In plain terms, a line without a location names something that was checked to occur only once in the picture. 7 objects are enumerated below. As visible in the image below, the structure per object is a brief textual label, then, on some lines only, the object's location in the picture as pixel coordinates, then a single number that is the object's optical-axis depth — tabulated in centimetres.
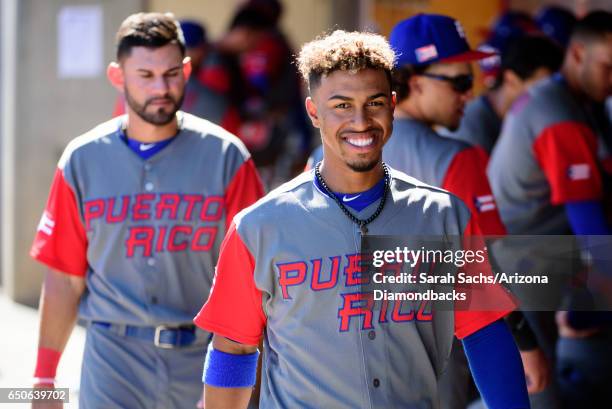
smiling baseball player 510
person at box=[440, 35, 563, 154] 1071
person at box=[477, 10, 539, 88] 1173
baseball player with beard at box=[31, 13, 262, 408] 678
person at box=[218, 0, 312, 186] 1483
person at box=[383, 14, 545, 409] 679
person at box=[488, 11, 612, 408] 858
